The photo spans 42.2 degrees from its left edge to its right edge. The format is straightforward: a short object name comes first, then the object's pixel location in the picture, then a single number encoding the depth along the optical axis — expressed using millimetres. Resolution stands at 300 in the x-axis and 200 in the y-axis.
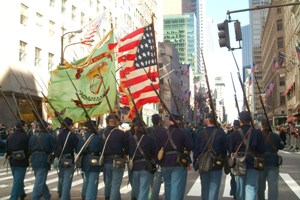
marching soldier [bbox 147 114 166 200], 8305
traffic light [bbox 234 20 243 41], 12391
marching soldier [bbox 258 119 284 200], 8406
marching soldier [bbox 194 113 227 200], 7724
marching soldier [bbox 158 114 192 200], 7906
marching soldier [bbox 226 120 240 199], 9889
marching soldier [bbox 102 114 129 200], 8336
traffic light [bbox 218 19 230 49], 12664
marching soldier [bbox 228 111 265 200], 7547
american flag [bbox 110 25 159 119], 13023
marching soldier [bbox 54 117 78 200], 8656
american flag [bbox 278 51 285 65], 42344
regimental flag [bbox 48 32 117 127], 13585
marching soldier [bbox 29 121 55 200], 8688
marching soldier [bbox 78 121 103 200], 8477
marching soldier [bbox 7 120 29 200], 8945
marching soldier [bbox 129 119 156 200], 7879
